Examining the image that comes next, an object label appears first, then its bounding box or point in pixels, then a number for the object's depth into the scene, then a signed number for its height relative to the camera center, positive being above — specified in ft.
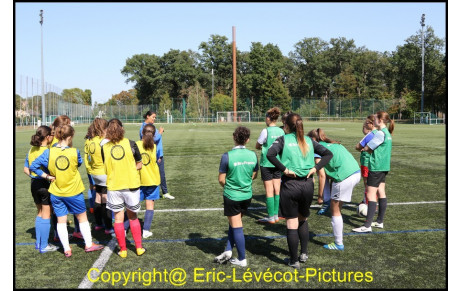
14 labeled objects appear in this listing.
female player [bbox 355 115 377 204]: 19.43 -0.20
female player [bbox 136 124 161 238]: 18.48 -2.10
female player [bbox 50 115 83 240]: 17.96 +0.45
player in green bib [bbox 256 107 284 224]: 20.31 -1.94
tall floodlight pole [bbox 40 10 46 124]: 135.33 +13.75
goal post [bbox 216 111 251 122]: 207.31 +9.89
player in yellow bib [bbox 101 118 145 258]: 15.79 -1.76
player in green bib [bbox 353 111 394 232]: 19.07 -1.41
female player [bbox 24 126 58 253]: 16.88 -2.73
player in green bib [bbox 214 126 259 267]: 14.78 -1.96
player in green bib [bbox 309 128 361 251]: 16.75 -2.22
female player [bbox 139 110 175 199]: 23.81 -0.09
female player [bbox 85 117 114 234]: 18.21 -1.22
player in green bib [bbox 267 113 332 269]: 14.48 -1.57
